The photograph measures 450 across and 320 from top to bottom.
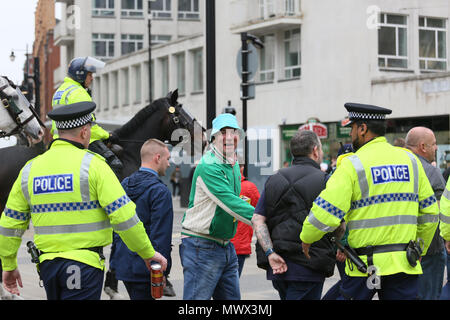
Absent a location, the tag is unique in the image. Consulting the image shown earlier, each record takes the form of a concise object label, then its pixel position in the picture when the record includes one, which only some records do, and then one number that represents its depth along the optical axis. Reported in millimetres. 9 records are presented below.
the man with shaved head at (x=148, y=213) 12680
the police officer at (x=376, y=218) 10508
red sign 51775
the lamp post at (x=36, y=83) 51612
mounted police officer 18187
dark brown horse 20031
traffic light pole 33156
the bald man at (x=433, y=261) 15852
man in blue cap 12805
